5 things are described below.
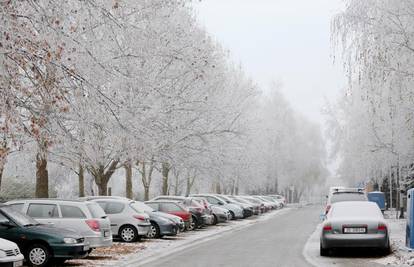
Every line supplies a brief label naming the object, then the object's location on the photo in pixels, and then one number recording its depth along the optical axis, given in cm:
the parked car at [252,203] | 5227
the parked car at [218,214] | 3939
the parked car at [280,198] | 8050
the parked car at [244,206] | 4798
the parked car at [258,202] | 5767
